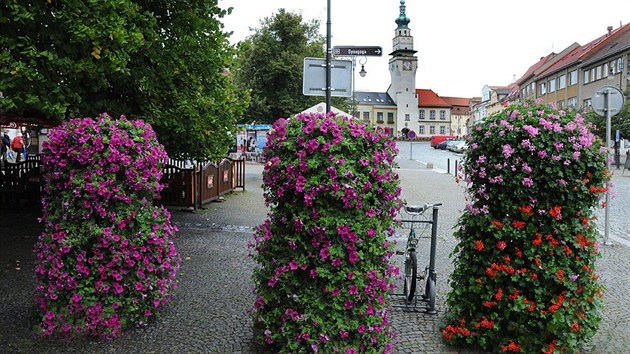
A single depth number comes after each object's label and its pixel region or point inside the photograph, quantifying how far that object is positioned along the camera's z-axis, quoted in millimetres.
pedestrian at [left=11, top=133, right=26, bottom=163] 24777
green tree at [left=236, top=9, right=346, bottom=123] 31125
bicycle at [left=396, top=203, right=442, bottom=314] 5457
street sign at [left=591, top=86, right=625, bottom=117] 10023
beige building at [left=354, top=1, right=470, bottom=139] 117750
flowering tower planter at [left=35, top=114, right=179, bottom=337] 4594
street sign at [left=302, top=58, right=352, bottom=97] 9344
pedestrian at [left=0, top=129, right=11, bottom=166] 24064
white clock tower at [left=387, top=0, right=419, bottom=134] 117312
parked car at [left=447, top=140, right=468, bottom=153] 58822
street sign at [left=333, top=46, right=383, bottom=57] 9984
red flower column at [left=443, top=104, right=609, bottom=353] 4125
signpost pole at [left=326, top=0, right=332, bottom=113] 9281
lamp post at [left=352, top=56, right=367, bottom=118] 25750
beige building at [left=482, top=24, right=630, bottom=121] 51344
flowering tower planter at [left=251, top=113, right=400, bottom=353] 3844
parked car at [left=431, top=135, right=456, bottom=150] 74775
